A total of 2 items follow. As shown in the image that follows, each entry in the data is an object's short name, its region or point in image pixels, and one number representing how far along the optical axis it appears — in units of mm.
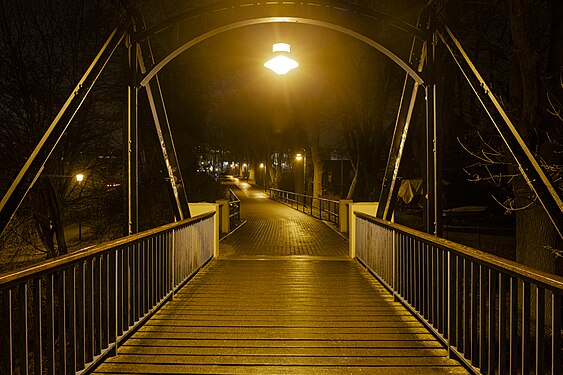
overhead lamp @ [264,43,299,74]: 7943
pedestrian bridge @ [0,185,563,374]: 3193
